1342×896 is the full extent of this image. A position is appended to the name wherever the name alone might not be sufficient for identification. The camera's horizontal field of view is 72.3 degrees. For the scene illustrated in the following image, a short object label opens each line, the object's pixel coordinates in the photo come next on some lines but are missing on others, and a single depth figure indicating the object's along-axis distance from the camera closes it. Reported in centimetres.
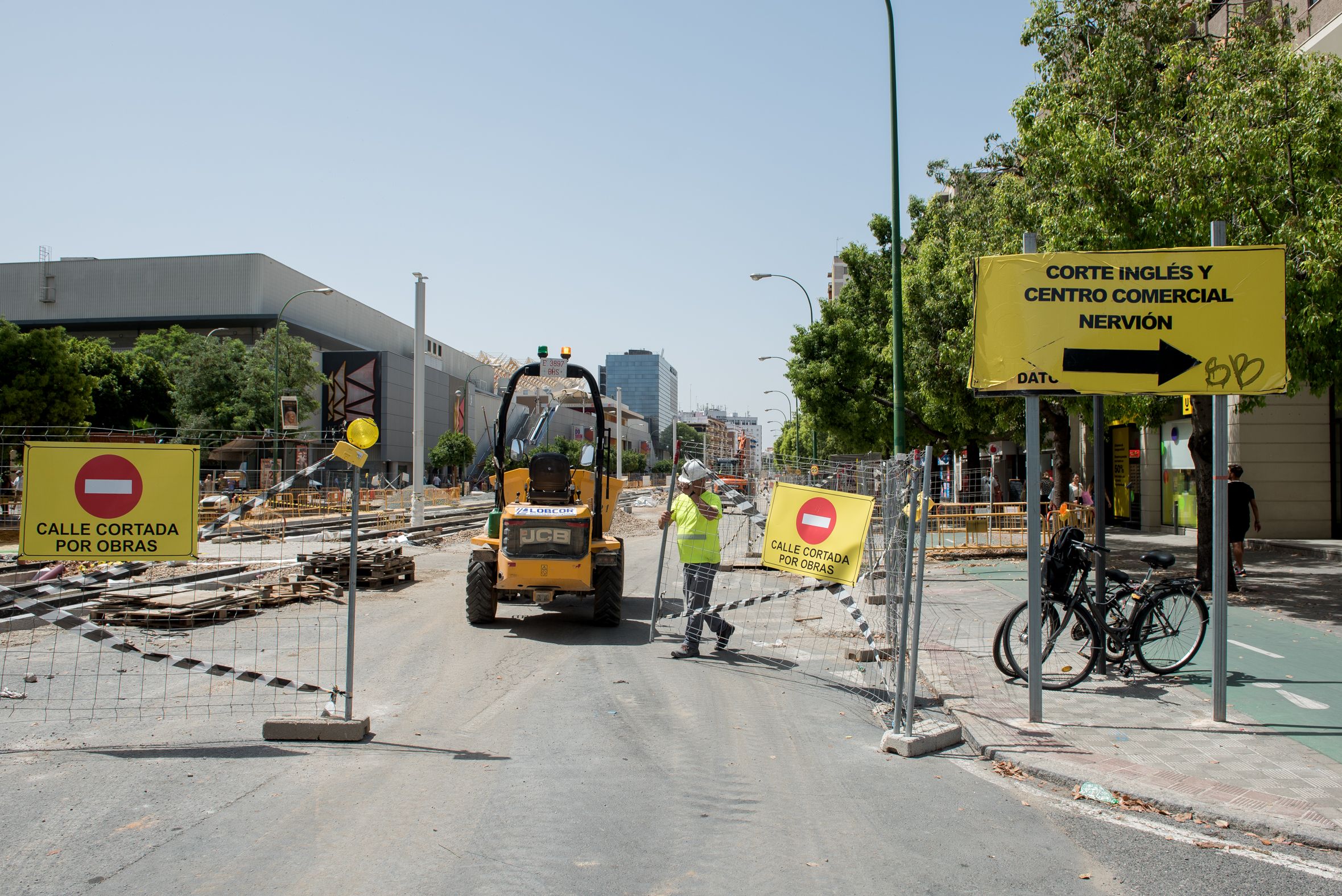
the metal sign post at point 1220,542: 625
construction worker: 887
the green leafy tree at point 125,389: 4616
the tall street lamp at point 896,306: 1459
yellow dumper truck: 989
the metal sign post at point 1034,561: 636
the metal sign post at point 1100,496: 764
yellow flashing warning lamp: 1143
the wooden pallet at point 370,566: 1354
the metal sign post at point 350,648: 588
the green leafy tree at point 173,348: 4834
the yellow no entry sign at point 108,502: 598
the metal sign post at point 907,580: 611
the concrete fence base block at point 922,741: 576
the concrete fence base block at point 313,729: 587
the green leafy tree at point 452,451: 6812
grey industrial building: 6919
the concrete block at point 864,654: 857
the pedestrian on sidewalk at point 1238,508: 1269
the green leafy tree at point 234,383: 4362
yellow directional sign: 632
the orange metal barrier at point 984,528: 2052
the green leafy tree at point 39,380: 2827
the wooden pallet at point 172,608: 991
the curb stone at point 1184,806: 435
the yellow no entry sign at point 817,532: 712
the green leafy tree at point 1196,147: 1073
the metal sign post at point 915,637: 579
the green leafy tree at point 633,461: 10100
